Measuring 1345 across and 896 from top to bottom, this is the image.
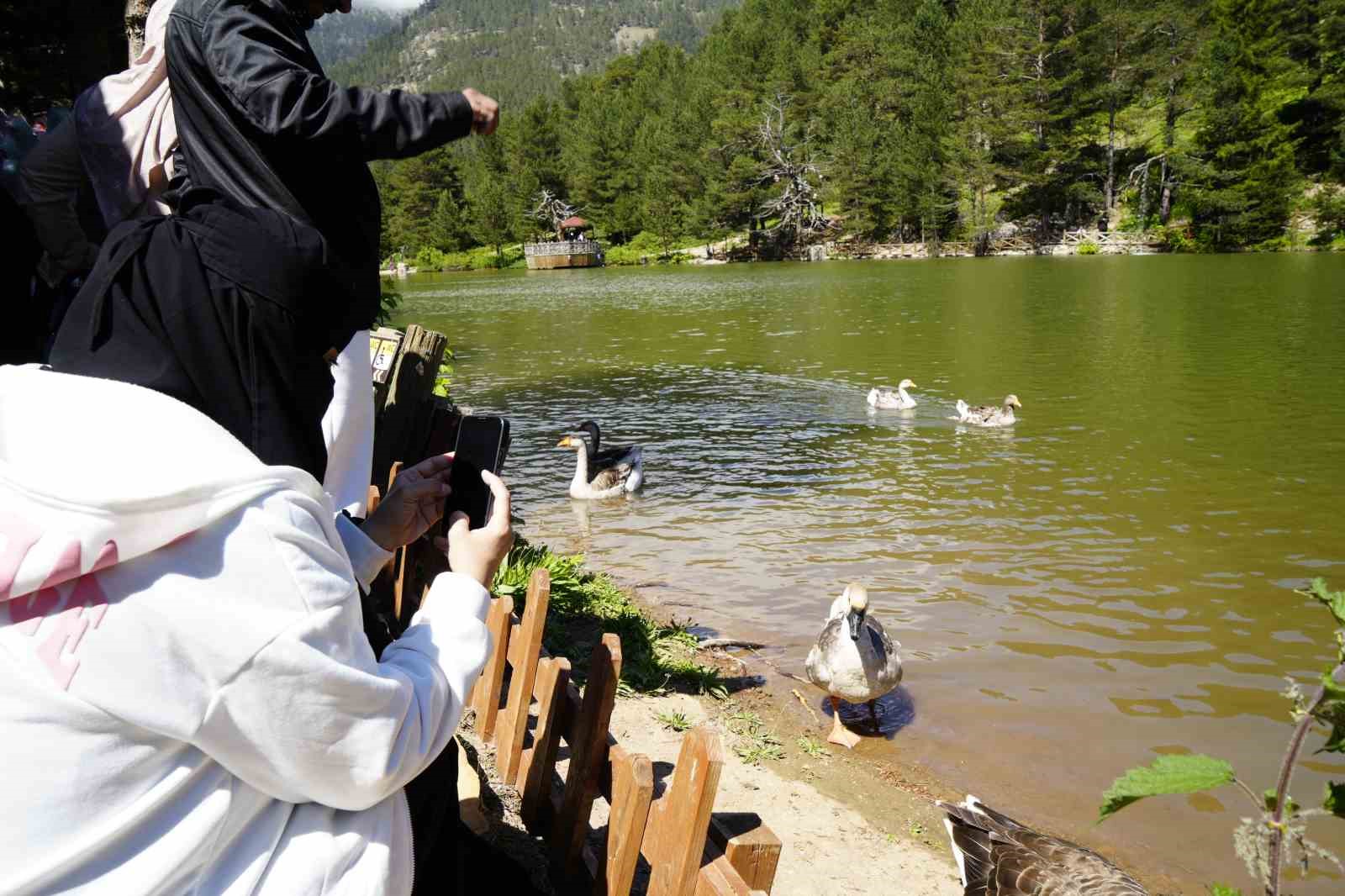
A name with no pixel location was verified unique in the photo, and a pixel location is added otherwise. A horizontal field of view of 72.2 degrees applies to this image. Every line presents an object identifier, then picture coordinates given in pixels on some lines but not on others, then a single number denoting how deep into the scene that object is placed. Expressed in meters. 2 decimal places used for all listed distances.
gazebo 78.81
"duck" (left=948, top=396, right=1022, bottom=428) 13.20
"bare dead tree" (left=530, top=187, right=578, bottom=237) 82.88
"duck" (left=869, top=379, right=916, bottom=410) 14.27
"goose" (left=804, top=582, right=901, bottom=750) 5.33
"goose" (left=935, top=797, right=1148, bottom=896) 3.34
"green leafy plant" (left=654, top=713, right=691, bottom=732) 4.54
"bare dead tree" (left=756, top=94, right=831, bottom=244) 64.06
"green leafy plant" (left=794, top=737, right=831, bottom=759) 4.96
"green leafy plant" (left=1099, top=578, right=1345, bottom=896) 1.52
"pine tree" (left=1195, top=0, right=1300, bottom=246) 43.53
